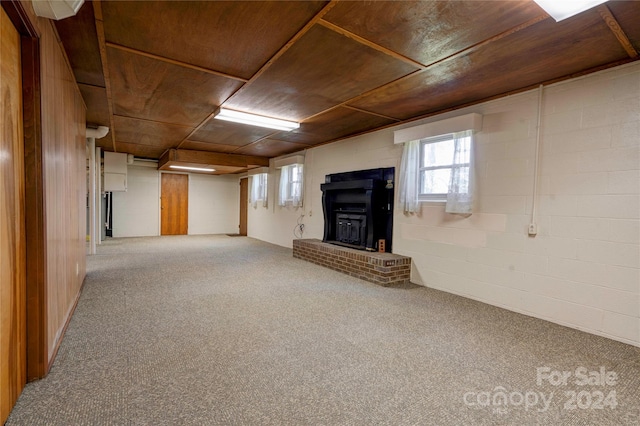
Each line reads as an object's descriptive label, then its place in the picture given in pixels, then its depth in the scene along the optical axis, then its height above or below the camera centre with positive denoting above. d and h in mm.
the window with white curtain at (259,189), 8266 +297
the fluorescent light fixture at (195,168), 8206 +805
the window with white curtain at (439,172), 3590 +424
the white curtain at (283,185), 7245 +367
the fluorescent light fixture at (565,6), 1748 +1160
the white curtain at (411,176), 4188 +386
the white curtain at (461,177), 3547 +336
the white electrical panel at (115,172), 7585 +592
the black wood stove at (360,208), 4672 -91
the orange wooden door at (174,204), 9281 -205
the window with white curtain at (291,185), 6750 +355
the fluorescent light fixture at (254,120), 3985 +1085
